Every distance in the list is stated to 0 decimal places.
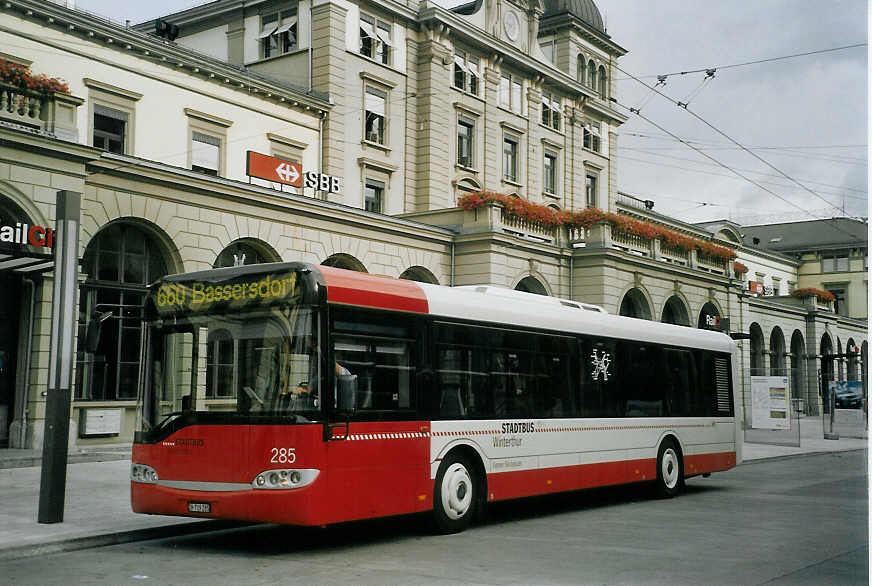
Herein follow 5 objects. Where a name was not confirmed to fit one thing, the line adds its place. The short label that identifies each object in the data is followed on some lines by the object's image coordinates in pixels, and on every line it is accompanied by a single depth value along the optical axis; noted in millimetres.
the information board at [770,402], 32062
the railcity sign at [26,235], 18438
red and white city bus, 10266
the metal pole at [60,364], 11852
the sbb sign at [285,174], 27531
